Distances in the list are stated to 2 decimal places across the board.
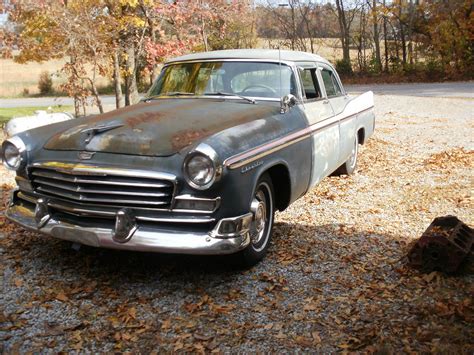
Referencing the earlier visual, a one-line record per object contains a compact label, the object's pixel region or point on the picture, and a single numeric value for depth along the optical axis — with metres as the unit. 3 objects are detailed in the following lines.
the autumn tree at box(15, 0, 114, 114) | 9.11
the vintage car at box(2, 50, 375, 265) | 3.52
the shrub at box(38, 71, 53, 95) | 29.14
